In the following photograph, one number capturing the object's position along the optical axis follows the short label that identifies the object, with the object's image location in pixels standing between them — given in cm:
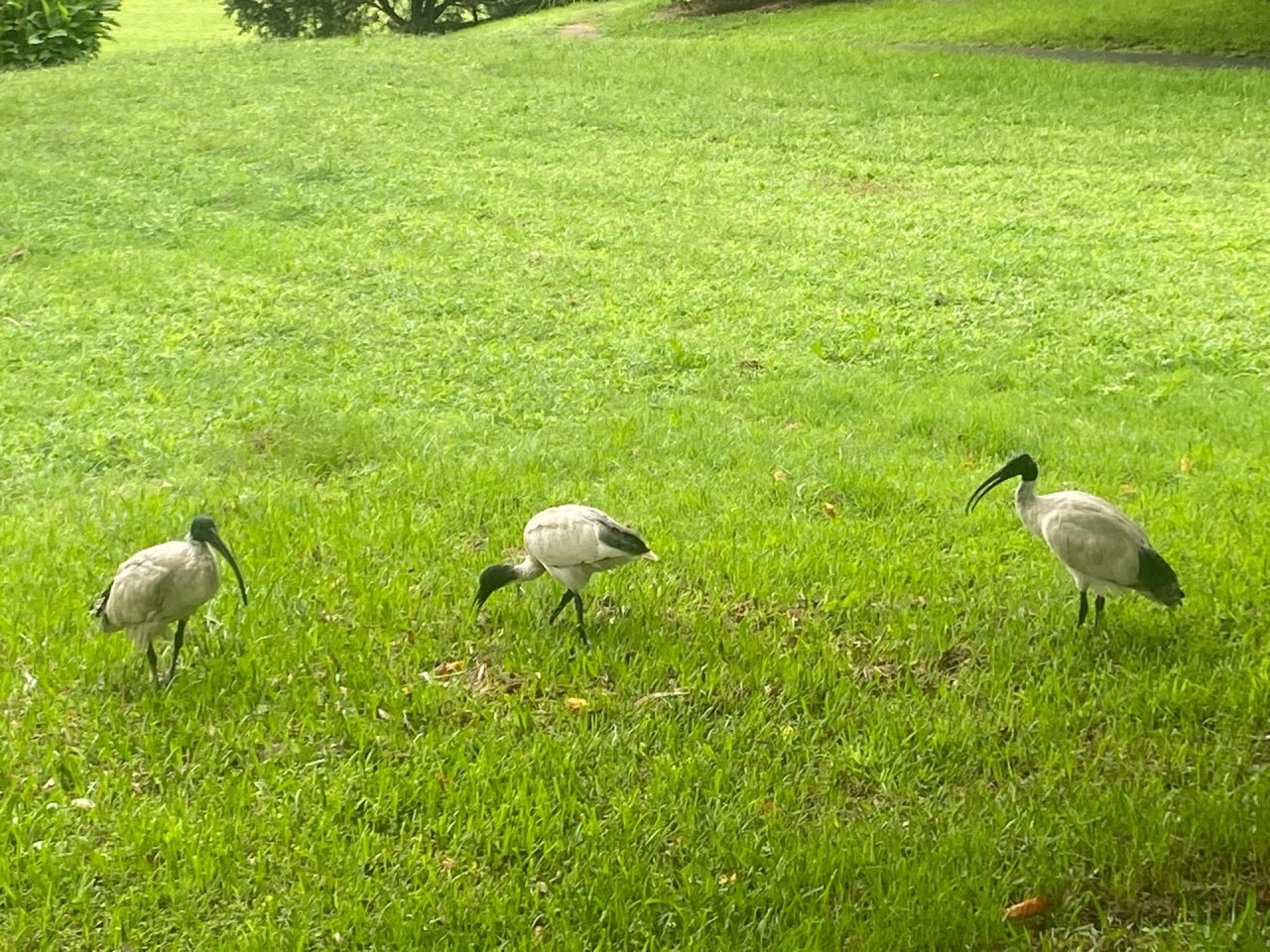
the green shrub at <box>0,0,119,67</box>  1978
